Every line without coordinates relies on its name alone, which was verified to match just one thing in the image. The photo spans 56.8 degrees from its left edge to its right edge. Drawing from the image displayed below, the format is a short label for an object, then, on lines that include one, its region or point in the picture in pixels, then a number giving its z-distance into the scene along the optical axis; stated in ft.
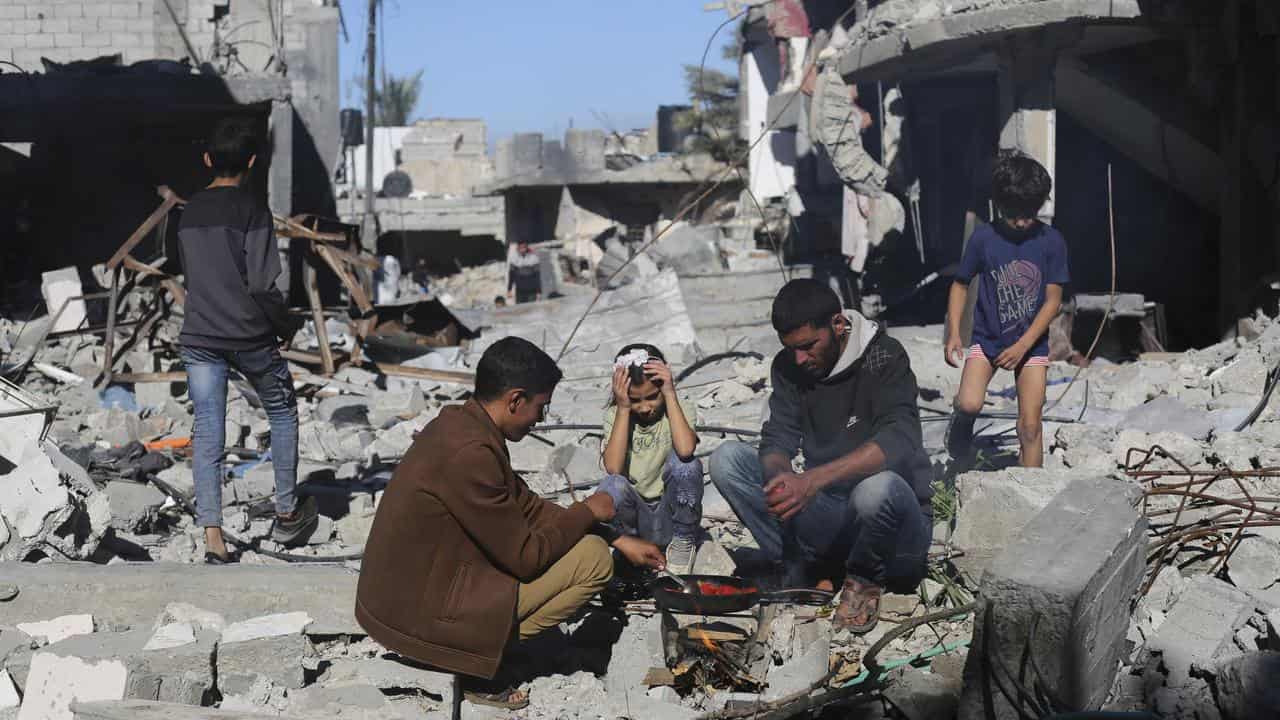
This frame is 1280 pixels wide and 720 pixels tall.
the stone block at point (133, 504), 19.21
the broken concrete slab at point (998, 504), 14.17
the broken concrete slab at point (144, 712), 11.14
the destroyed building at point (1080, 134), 31.76
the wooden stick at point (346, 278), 34.78
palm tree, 182.80
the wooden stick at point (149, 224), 27.76
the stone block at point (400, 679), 12.59
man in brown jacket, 11.36
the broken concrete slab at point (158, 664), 11.85
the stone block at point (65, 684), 11.75
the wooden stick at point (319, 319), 33.30
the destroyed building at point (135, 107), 47.11
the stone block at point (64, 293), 41.52
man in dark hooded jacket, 13.35
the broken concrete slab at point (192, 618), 13.73
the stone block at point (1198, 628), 11.32
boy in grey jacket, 16.01
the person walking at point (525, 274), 77.36
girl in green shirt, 15.34
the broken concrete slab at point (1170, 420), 21.53
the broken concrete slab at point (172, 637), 12.57
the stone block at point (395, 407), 29.30
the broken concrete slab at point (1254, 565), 13.03
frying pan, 13.10
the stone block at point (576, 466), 22.44
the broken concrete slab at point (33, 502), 15.81
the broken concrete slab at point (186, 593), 14.25
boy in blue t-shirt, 17.75
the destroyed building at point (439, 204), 81.02
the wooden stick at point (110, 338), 31.68
